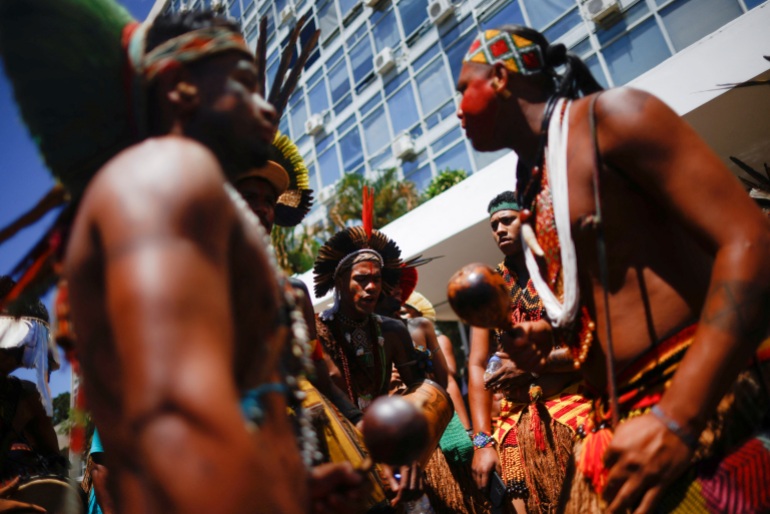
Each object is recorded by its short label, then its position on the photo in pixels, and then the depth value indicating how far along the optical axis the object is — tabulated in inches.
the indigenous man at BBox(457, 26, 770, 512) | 53.2
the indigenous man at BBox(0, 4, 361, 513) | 31.9
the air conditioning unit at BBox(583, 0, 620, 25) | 562.1
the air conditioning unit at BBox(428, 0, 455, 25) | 796.6
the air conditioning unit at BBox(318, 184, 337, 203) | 995.3
